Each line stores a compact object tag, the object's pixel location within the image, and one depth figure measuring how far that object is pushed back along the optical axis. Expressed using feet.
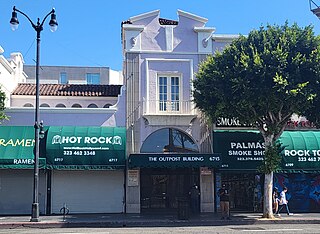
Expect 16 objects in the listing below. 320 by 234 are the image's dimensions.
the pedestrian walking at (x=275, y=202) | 72.02
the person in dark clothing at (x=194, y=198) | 78.59
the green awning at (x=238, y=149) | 77.41
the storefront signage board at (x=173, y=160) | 73.00
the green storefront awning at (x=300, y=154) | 77.41
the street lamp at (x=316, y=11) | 87.71
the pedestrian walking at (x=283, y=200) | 73.31
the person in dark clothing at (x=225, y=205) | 68.28
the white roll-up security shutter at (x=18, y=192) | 76.38
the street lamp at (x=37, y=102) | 64.23
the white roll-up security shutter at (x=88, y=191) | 77.66
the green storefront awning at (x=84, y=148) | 74.28
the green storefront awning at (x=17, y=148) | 72.13
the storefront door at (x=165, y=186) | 80.18
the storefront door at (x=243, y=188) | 80.96
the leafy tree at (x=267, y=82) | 64.59
